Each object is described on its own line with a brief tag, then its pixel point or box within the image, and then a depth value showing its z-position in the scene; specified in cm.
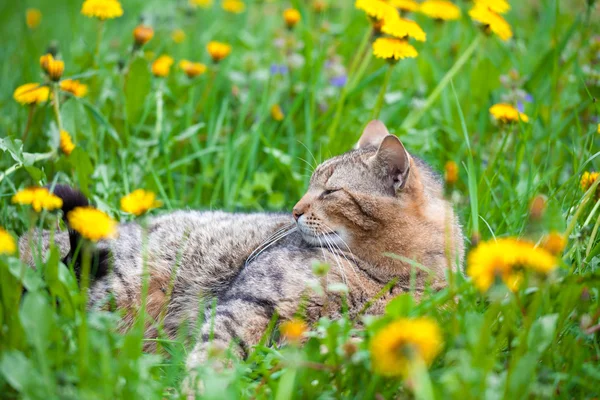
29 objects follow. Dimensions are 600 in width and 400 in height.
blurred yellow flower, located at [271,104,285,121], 439
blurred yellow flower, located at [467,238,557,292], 178
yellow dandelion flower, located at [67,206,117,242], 206
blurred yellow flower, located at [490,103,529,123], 348
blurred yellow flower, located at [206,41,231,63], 416
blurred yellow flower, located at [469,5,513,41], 354
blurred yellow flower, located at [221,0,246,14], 532
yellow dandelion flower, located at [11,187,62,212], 222
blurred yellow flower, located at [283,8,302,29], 455
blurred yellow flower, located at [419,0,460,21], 417
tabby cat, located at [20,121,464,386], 269
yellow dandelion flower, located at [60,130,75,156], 332
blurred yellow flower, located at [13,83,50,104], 339
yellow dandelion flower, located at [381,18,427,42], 344
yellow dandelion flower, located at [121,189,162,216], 237
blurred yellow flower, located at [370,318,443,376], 163
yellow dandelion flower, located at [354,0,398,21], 354
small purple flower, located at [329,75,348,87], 469
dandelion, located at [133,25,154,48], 382
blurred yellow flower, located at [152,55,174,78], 414
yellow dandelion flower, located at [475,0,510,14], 356
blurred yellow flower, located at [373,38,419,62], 341
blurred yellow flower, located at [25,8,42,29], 510
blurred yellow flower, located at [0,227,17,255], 201
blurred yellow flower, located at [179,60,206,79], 423
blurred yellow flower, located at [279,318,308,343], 192
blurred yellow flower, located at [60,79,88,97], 373
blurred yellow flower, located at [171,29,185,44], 527
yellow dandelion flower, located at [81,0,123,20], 374
